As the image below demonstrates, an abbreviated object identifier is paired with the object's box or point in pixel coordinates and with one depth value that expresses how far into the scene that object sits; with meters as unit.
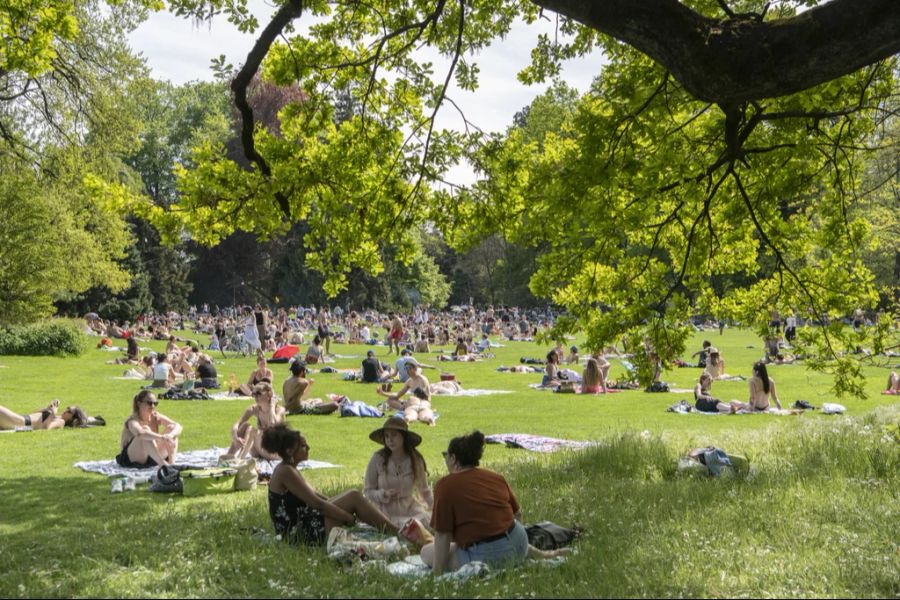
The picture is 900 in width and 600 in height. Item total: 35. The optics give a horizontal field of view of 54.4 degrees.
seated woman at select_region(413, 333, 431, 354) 37.31
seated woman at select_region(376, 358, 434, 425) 17.33
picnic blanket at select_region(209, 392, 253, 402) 21.16
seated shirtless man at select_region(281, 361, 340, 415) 17.93
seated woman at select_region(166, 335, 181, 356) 27.57
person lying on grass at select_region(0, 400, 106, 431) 15.52
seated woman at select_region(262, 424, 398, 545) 7.83
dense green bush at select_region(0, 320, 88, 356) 31.17
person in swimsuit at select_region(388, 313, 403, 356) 36.62
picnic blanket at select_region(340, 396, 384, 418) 18.00
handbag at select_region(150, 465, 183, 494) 10.70
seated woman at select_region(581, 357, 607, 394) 22.84
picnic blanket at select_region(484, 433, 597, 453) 13.67
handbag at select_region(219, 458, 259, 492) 10.98
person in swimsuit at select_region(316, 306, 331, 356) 34.97
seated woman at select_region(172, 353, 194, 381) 26.39
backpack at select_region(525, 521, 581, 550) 7.42
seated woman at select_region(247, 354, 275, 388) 20.57
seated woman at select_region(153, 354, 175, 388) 22.89
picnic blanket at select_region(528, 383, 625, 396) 23.31
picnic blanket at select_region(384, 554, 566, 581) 6.39
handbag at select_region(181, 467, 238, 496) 10.61
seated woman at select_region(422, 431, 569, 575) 6.75
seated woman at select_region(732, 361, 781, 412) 18.67
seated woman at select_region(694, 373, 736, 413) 18.86
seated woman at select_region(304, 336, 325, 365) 30.52
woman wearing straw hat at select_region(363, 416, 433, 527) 8.63
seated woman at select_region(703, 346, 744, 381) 24.08
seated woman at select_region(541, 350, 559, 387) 24.52
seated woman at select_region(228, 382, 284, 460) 12.73
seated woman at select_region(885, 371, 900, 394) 21.66
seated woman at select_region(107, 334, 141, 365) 29.94
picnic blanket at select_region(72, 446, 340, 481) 11.74
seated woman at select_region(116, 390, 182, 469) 12.24
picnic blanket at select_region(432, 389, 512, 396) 22.67
